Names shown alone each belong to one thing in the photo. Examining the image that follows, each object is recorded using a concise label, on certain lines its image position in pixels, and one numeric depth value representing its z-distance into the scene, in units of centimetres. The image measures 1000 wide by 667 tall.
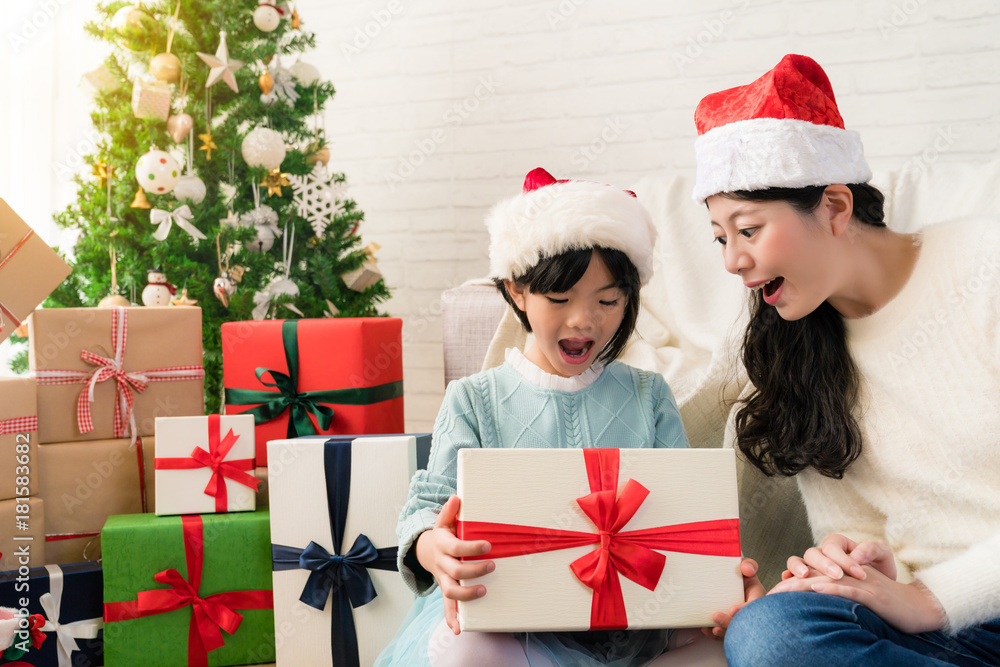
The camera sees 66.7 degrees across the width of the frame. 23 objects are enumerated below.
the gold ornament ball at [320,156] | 214
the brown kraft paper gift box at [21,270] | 145
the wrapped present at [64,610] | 137
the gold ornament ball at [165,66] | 197
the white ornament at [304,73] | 214
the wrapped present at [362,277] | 214
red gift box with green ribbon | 162
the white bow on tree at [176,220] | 196
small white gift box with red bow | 146
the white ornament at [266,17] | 203
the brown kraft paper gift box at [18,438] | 142
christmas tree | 198
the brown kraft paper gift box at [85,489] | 150
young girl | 103
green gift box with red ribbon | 138
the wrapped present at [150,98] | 193
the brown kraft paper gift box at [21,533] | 142
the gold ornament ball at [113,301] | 184
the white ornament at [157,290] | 190
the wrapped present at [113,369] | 150
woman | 91
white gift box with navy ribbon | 135
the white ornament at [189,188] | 200
